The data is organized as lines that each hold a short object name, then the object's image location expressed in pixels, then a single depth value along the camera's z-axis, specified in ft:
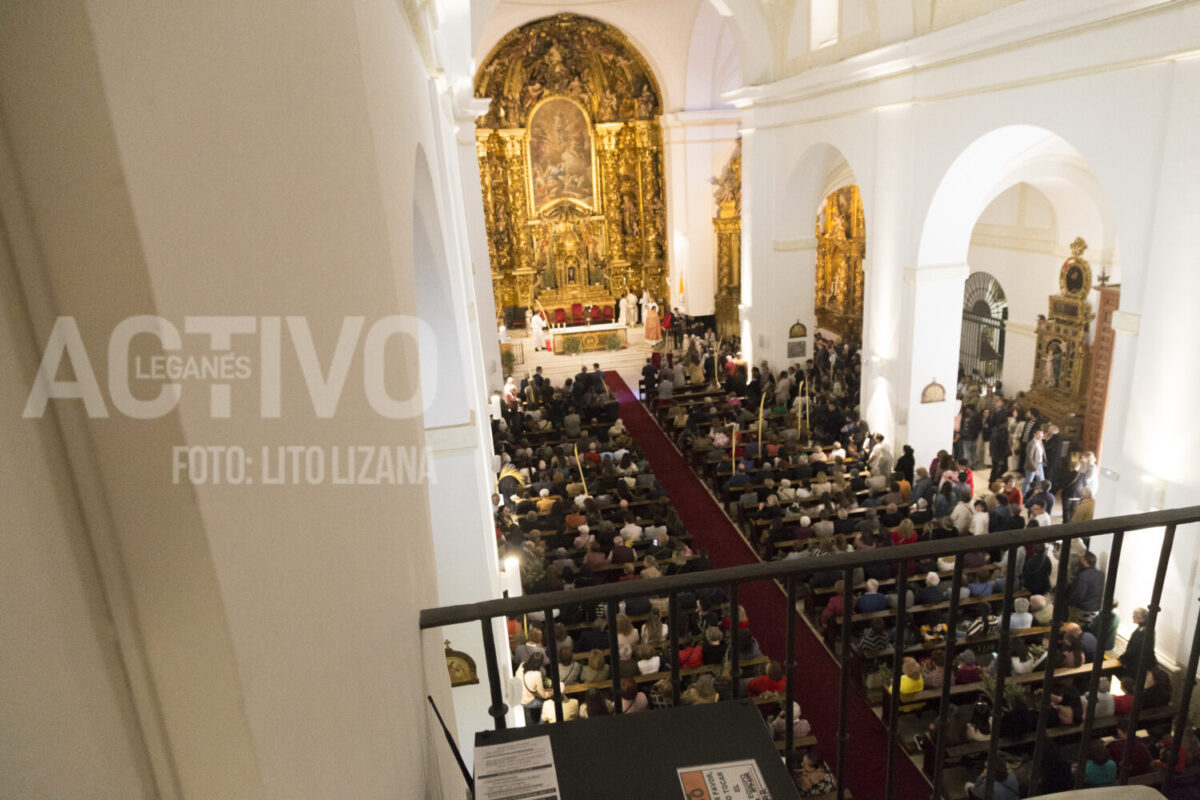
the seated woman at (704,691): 20.95
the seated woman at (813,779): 19.86
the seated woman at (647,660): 24.69
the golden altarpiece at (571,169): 77.71
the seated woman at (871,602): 25.99
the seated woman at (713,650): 25.11
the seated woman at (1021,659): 23.35
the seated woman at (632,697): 20.95
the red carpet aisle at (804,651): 22.59
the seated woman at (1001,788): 17.67
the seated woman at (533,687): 23.21
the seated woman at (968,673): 22.96
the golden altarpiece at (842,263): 70.18
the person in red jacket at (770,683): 22.93
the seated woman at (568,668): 24.48
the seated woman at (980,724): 20.83
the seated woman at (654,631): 26.14
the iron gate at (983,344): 54.95
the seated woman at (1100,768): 18.12
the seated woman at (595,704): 21.02
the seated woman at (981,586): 26.76
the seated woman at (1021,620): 25.18
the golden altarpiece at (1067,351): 46.11
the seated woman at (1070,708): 21.11
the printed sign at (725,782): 5.93
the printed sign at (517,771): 6.18
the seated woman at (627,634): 26.05
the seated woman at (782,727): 20.77
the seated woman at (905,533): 31.22
